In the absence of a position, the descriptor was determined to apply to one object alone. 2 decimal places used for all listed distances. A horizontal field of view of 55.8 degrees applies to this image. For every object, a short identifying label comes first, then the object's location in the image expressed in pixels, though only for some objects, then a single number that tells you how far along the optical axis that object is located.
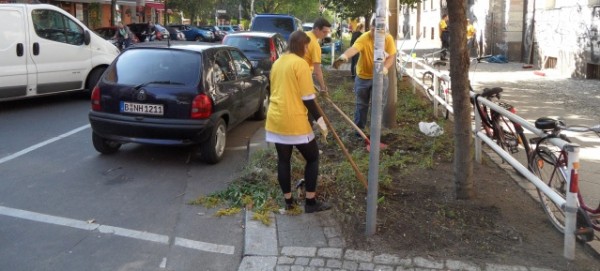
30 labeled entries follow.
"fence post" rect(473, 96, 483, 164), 6.36
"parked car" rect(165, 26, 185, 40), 33.81
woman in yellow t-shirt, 4.68
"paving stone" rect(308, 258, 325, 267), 4.08
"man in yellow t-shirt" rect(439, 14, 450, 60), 21.31
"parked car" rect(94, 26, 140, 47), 24.05
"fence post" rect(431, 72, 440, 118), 9.41
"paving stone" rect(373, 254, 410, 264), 4.07
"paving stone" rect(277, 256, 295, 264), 4.14
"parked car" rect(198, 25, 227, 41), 40.43
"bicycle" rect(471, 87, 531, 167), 6.01
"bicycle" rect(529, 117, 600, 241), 4.21
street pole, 4.28
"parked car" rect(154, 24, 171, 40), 29.67
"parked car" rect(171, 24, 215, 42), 38.88
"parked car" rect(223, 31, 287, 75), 12.59
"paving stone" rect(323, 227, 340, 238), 4.54
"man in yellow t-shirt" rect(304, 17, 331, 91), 7.92
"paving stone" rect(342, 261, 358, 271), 4.02
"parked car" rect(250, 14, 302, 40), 20.14
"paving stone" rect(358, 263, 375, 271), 4.00
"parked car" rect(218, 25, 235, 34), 46.44
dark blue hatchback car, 6.57
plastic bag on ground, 7.86
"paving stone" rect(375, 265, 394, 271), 3.99
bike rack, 3.86
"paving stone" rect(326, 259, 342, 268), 4.05
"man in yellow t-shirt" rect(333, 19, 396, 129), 7.45
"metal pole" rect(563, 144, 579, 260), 3.84
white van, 9.87
